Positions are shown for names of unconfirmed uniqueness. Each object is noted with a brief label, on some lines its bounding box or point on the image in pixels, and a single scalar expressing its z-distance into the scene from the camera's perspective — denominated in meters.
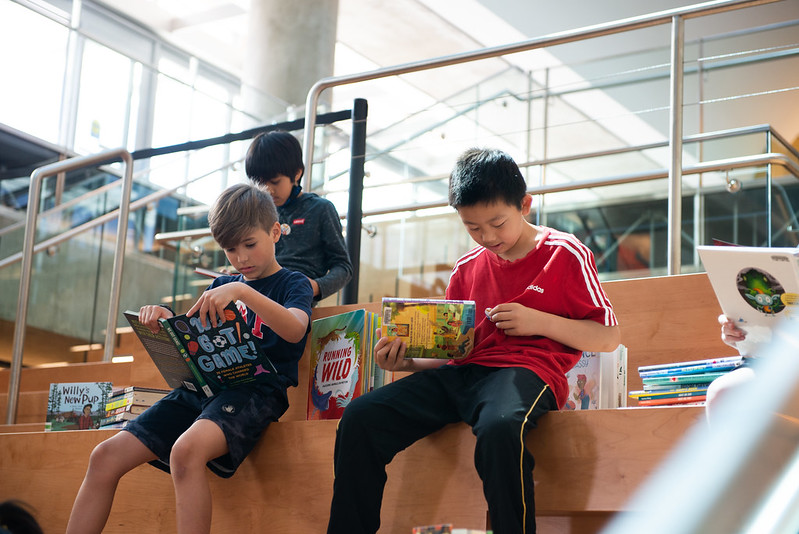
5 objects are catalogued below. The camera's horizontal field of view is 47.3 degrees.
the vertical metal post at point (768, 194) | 3.62
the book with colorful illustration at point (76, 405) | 2.85
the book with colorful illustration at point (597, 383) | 2.23
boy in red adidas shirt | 1.87
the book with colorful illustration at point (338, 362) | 2.41
